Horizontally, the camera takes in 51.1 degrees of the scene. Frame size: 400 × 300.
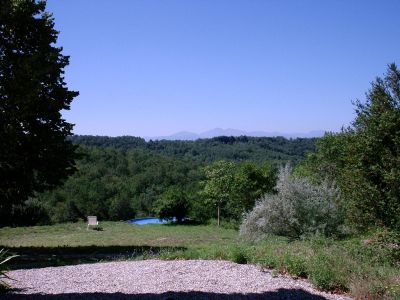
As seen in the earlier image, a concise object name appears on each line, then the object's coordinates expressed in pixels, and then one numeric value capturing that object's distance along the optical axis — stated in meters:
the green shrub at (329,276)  7.07
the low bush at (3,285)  6.83
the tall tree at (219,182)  35.93
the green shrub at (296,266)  7.87
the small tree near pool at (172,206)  38.59
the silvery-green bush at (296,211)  15.38
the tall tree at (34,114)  14.45
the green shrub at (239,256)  9.34
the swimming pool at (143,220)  54.61
